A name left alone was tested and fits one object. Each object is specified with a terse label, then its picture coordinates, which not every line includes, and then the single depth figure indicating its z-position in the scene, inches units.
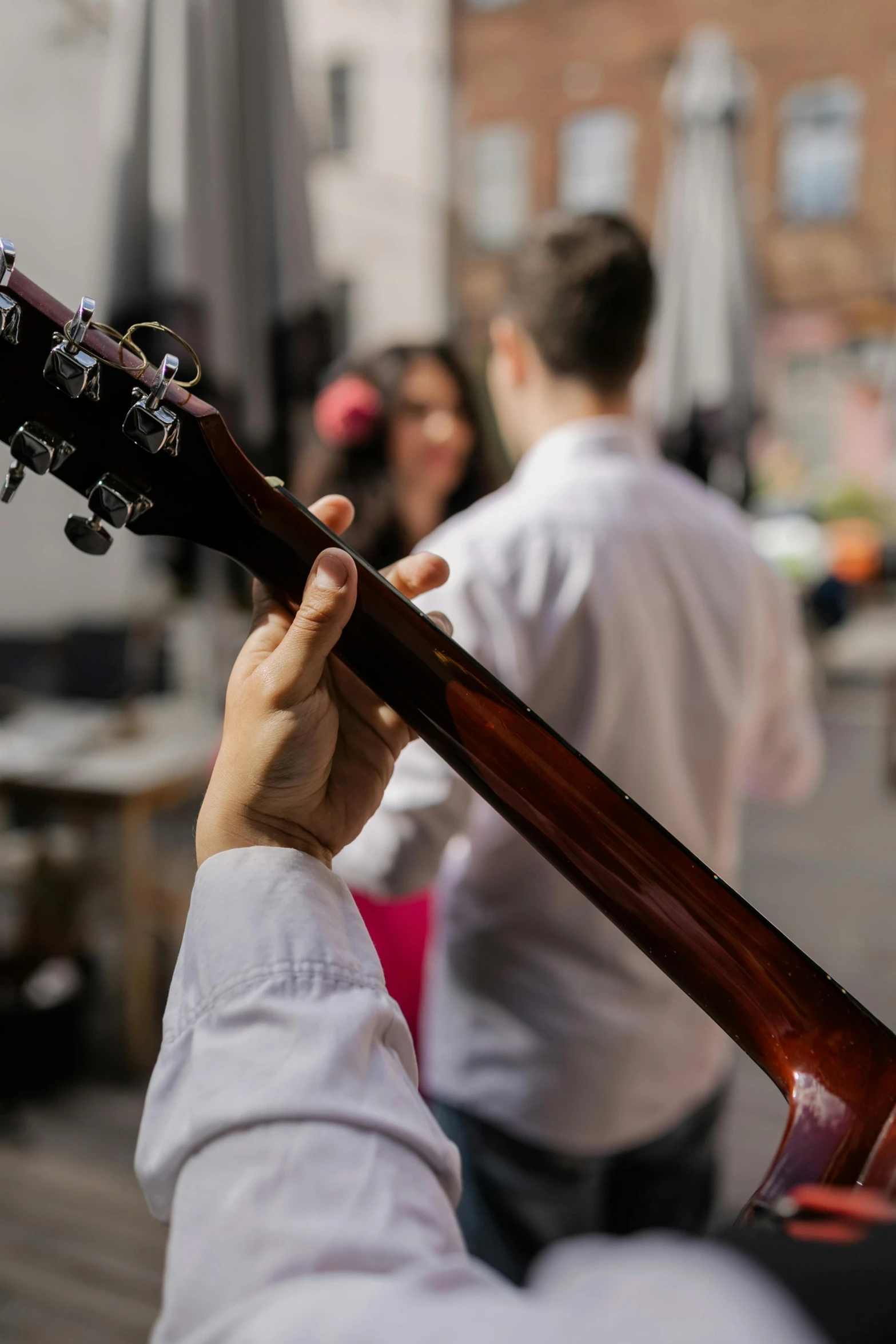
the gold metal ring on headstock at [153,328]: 18.9
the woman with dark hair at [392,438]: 88.7
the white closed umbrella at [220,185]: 81.4
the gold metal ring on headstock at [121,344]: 19.5
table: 93.8
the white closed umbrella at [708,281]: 176.9
